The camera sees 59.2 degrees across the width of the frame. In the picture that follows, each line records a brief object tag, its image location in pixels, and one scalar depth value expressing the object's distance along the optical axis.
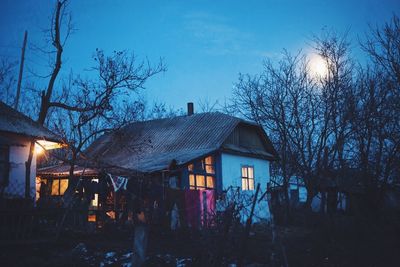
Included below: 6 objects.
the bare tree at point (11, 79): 16.80
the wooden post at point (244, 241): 6.63
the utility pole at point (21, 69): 20.72
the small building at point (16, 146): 12.49
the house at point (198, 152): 16.62
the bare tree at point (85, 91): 16.08
